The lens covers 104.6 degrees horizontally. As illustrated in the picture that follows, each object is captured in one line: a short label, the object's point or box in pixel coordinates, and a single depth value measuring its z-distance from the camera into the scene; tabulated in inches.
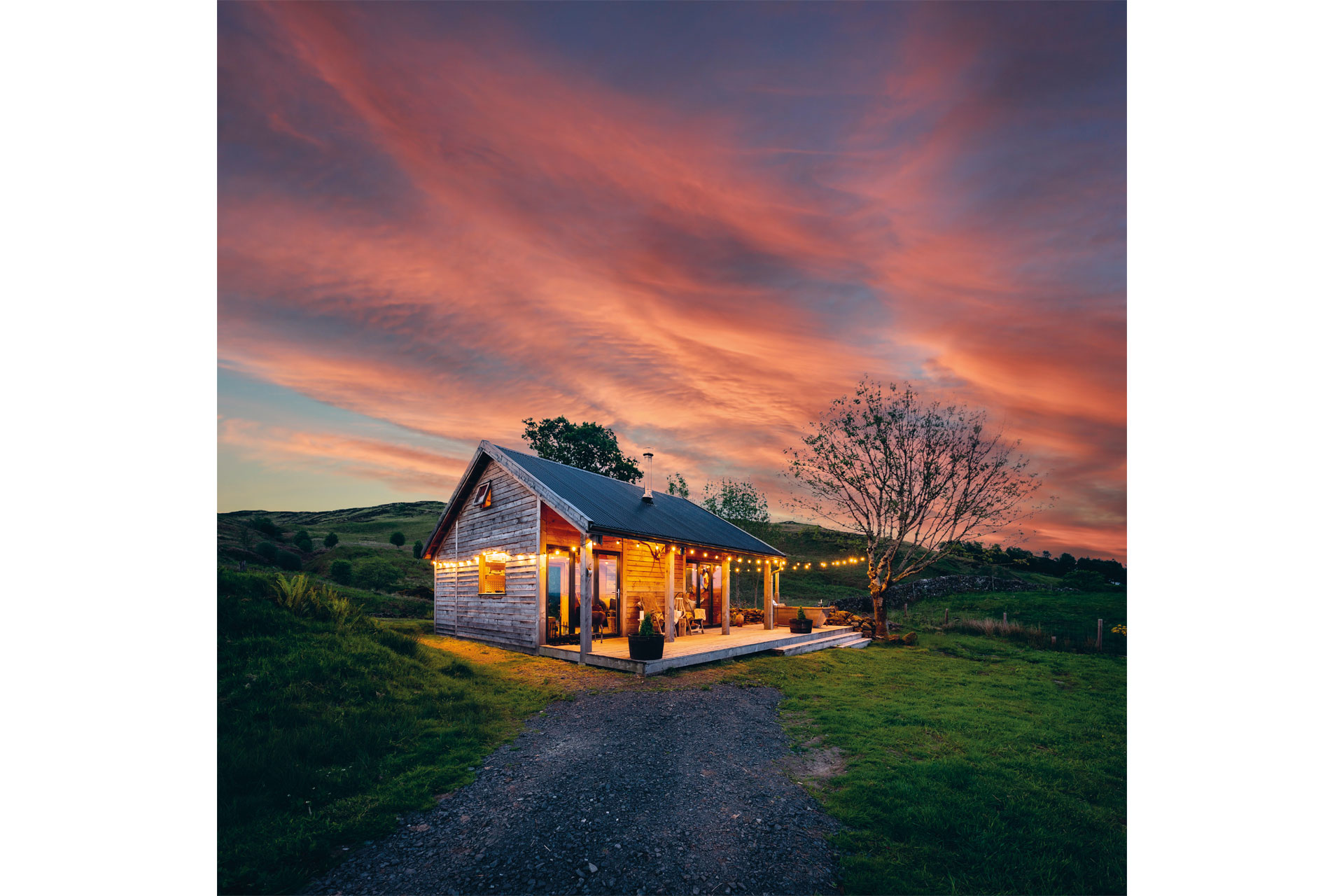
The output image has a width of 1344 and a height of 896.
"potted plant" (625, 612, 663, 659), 420.2
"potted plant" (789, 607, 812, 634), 655.8
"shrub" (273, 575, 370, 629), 358.6
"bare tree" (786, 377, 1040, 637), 675.4
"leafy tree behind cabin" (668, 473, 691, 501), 1478.8
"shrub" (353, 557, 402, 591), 1099.9
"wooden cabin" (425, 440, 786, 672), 512.7
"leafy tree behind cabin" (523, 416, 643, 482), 1444.4
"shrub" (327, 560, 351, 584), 1083.3
